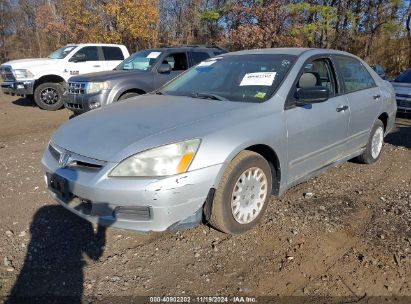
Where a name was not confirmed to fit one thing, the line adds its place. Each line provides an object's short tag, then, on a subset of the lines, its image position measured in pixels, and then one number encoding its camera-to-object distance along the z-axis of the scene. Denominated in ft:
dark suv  26.53
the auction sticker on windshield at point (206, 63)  15.30
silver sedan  9.57
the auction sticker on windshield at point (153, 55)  30.26
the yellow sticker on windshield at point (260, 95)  12.29
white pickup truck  36.32
